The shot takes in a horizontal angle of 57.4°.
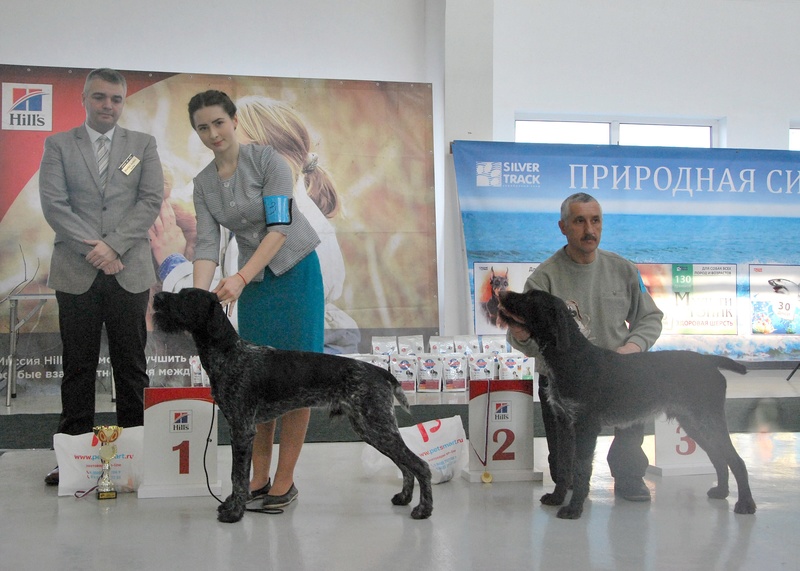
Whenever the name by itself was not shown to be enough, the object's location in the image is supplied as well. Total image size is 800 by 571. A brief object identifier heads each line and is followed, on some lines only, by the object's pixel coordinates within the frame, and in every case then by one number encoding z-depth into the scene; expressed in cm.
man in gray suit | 317
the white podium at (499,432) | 318
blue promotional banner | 589
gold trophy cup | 289
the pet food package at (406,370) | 542
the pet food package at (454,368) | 548
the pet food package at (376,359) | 538
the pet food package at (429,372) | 545
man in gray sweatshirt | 293
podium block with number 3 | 330
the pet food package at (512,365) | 546
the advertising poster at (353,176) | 573
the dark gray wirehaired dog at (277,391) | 254
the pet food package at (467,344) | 562
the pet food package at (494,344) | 564
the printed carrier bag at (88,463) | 296
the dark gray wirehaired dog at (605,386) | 263
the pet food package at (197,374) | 525
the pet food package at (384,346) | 564
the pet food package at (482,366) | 542
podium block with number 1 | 293
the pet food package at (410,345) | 568
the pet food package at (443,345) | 564
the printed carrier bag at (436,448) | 314
